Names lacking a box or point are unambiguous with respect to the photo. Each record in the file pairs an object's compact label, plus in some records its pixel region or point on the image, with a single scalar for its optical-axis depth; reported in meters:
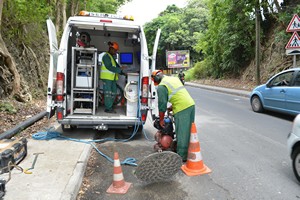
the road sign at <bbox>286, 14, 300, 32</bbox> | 10.96
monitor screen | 8.95
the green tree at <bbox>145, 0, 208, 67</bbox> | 43.84
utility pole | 17.10
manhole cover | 3.84
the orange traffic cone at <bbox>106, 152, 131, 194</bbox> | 3.88
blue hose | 5.90
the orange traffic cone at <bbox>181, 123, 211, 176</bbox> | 4.57
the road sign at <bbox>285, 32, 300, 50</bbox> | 11.34
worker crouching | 4.79
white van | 6.00
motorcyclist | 24.00
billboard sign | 43.03
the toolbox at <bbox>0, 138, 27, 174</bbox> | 4.03
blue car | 8.33
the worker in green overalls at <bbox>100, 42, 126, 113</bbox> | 7.18
